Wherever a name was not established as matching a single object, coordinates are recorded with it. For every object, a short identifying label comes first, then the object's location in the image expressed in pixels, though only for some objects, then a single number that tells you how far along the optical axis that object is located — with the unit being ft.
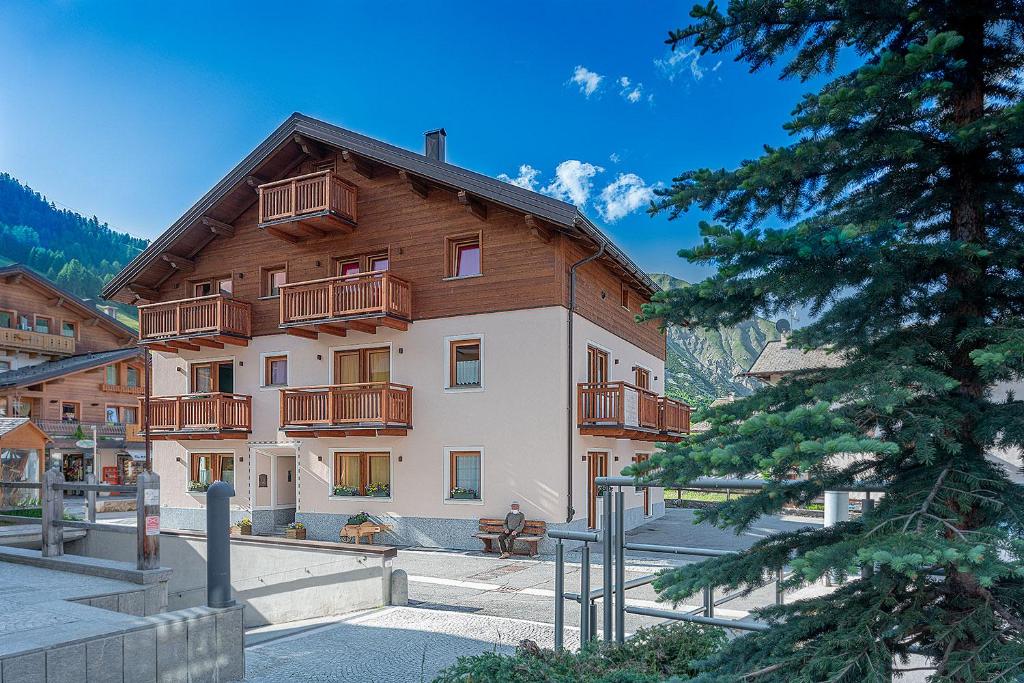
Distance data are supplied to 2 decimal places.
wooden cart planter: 56.44
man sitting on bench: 52.29
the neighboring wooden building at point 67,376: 128.47
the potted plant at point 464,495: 57.00
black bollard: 19.33
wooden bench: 52.24
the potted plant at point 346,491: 61.72
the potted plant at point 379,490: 60.45
